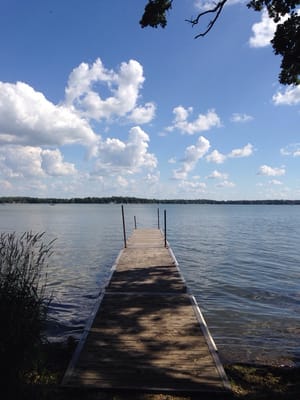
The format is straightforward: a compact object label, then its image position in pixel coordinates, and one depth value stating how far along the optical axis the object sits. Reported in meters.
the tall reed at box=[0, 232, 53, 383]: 3.75
